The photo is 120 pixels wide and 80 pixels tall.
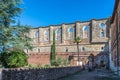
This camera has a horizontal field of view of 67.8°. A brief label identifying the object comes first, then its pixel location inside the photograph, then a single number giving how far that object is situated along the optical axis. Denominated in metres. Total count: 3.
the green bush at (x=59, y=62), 20.12
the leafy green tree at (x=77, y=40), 26.29
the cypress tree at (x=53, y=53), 24.24
